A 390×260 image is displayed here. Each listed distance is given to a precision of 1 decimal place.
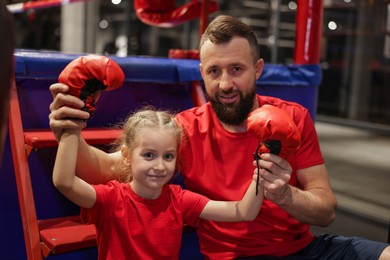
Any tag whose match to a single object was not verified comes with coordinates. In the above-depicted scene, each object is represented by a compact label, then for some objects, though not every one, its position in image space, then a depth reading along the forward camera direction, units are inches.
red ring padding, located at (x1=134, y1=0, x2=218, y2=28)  138.9
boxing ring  71.3
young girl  59.8
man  65.8
